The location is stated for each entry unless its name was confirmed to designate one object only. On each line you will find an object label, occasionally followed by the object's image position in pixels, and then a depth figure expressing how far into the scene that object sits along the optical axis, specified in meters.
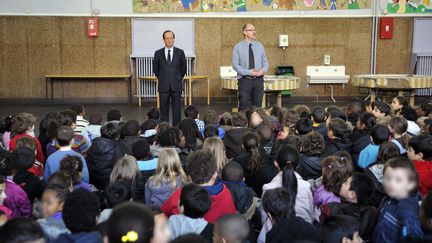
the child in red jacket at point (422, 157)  3.36
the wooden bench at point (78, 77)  11.42
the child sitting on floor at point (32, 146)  3.94
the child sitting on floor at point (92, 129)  4.99
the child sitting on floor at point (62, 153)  3.71
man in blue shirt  7.07
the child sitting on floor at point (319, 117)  5.16
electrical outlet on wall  12.02
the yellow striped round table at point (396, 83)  9.16
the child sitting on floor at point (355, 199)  2.81
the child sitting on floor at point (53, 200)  2.66
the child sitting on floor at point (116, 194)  2.85
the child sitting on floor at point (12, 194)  3.06
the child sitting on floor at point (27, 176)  3.33
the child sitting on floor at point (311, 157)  3.84
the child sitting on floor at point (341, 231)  2.43
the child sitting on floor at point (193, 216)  2.51
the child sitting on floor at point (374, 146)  3.93
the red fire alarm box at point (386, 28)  11.91
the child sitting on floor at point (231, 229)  2.25
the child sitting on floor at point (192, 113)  5.52
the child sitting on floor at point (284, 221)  2.46
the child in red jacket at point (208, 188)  2.93
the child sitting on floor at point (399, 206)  2.31
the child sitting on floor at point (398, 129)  4.21
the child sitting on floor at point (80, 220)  2.22
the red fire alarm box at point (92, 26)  11.56
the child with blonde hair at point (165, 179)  3.32
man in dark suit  7.16
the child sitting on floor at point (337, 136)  4.29
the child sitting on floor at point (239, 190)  3.22
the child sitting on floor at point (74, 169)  3.38
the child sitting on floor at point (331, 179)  3.22
